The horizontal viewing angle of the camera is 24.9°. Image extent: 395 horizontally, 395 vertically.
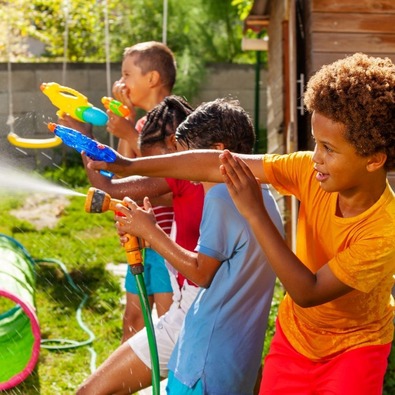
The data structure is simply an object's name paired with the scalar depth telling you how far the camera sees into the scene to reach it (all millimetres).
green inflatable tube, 4816
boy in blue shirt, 2969
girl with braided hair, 3299
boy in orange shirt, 2555
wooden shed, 5637
